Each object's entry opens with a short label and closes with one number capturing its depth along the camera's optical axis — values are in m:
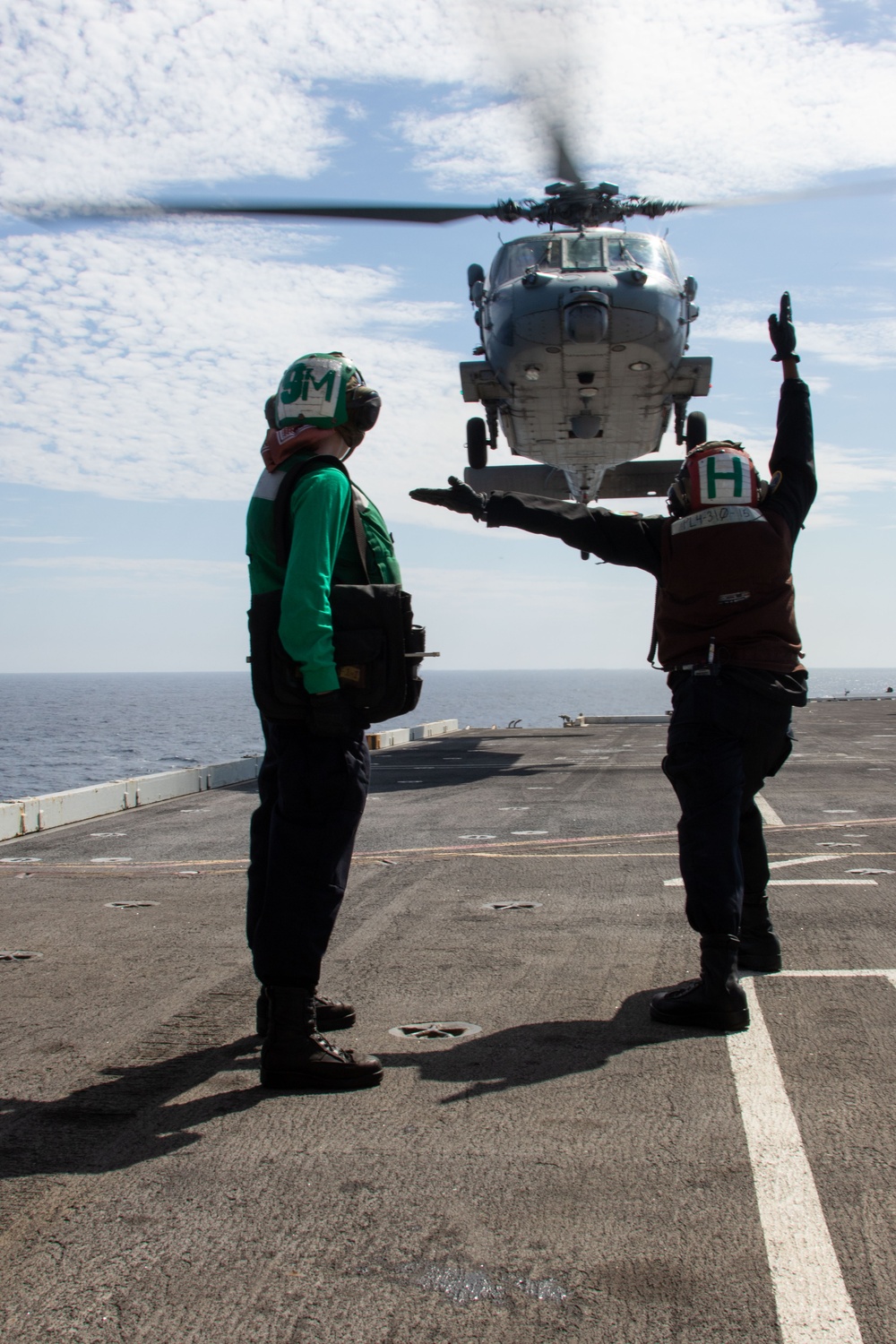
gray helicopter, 16.02
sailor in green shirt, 3.27
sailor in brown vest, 3.86
